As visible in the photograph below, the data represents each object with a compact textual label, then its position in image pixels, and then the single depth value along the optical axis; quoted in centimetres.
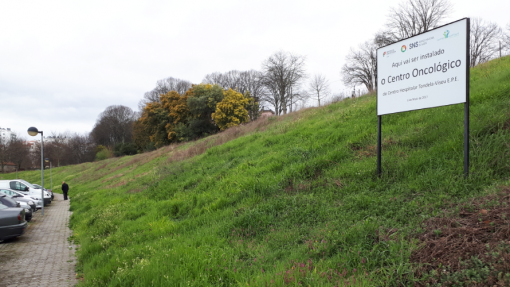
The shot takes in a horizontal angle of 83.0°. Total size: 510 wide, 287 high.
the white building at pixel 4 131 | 8644
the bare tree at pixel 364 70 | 4381
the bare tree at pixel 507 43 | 3481
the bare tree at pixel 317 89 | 5819
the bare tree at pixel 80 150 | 7797
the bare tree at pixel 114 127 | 8031
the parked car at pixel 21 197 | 1560
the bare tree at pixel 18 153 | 6303
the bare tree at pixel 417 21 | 3638
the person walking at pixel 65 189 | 2300
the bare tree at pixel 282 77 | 5150
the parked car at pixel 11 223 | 856
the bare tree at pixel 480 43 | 3947
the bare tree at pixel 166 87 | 7100
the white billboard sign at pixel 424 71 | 543
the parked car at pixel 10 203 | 1077
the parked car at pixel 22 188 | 1884
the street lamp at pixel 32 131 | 1416
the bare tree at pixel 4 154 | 6147
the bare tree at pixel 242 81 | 6234
